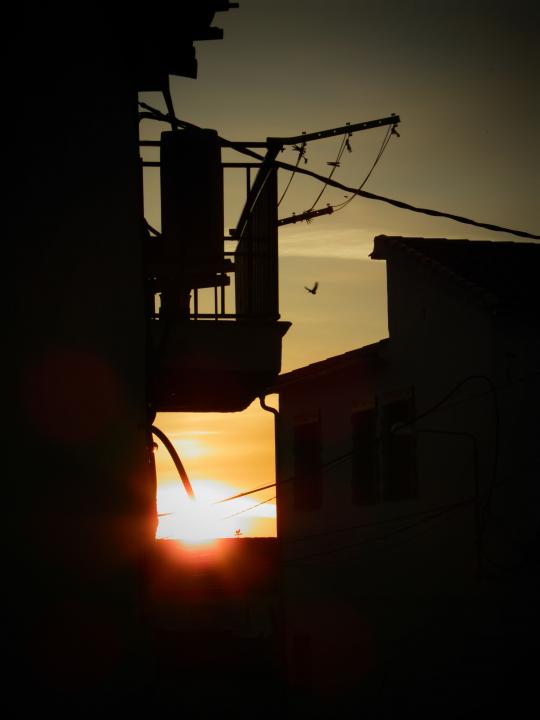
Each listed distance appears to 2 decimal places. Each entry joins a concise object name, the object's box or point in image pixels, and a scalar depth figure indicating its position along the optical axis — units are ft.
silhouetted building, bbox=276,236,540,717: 111.24
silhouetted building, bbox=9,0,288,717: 23.26
